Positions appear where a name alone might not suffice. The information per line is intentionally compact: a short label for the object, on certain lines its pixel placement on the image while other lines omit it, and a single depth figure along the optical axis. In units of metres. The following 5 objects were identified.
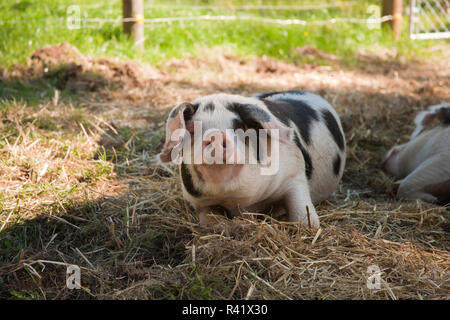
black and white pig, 2.55
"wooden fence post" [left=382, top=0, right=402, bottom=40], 8.17
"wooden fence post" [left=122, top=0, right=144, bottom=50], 6.43
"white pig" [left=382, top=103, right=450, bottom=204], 3.53
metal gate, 8.69
